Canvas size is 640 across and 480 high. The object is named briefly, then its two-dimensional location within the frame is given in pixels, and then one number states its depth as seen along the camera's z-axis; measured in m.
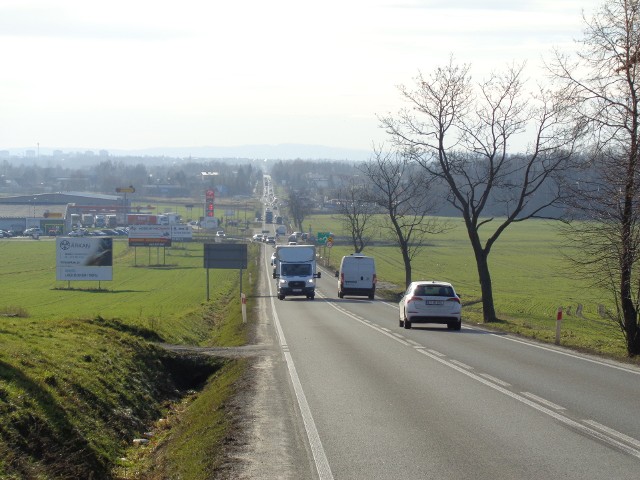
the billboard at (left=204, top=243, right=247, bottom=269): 55.44
